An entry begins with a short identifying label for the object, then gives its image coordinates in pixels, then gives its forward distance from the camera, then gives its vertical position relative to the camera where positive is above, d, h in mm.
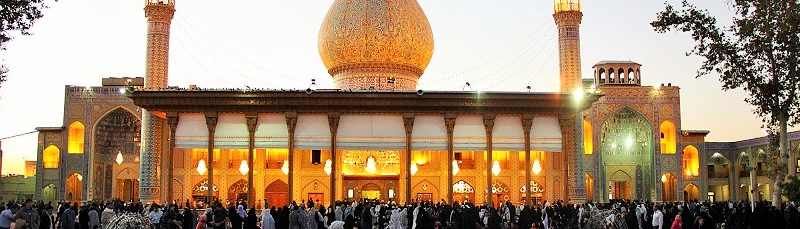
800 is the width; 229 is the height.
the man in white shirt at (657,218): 19875 -664
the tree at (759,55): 21703 +3572
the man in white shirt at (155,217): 19406 -576
